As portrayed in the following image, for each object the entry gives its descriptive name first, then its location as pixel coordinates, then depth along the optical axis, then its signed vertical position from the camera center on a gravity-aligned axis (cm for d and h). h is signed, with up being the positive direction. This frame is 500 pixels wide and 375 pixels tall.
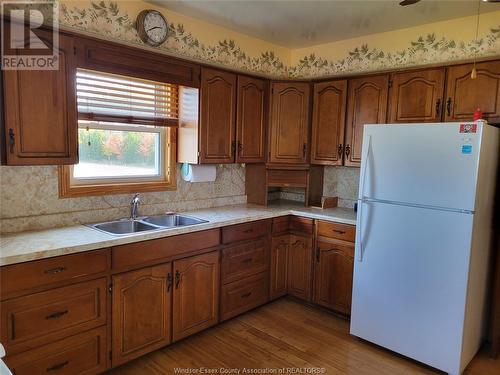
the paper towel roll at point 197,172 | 307 -17
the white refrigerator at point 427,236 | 220 -49
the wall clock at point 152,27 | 246 +85
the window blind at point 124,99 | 240 +37
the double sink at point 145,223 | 260 -55
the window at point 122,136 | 245 +11
